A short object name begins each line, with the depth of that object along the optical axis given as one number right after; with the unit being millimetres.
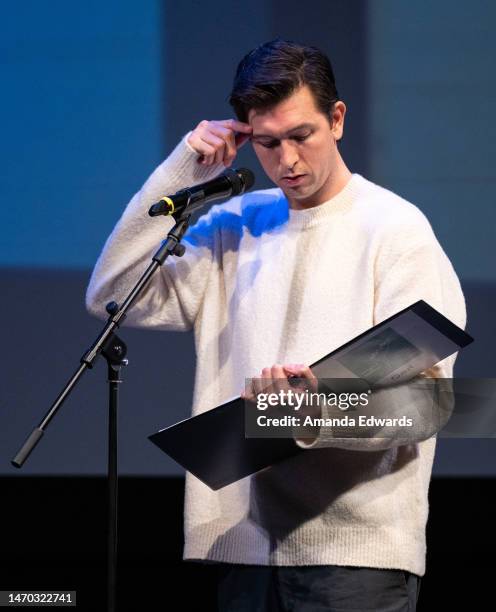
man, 7483
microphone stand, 7545
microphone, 7562
